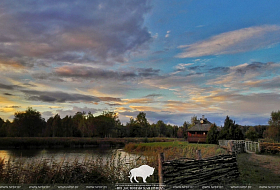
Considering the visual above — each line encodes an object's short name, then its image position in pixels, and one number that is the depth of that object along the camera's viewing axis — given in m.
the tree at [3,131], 66.82
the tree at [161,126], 98.84
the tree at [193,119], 72.96
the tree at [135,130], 79.12
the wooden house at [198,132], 44.47
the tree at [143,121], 77.44
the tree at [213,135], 36.03
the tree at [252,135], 31.91
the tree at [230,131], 32.20
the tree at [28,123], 59.16
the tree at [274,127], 47.44
